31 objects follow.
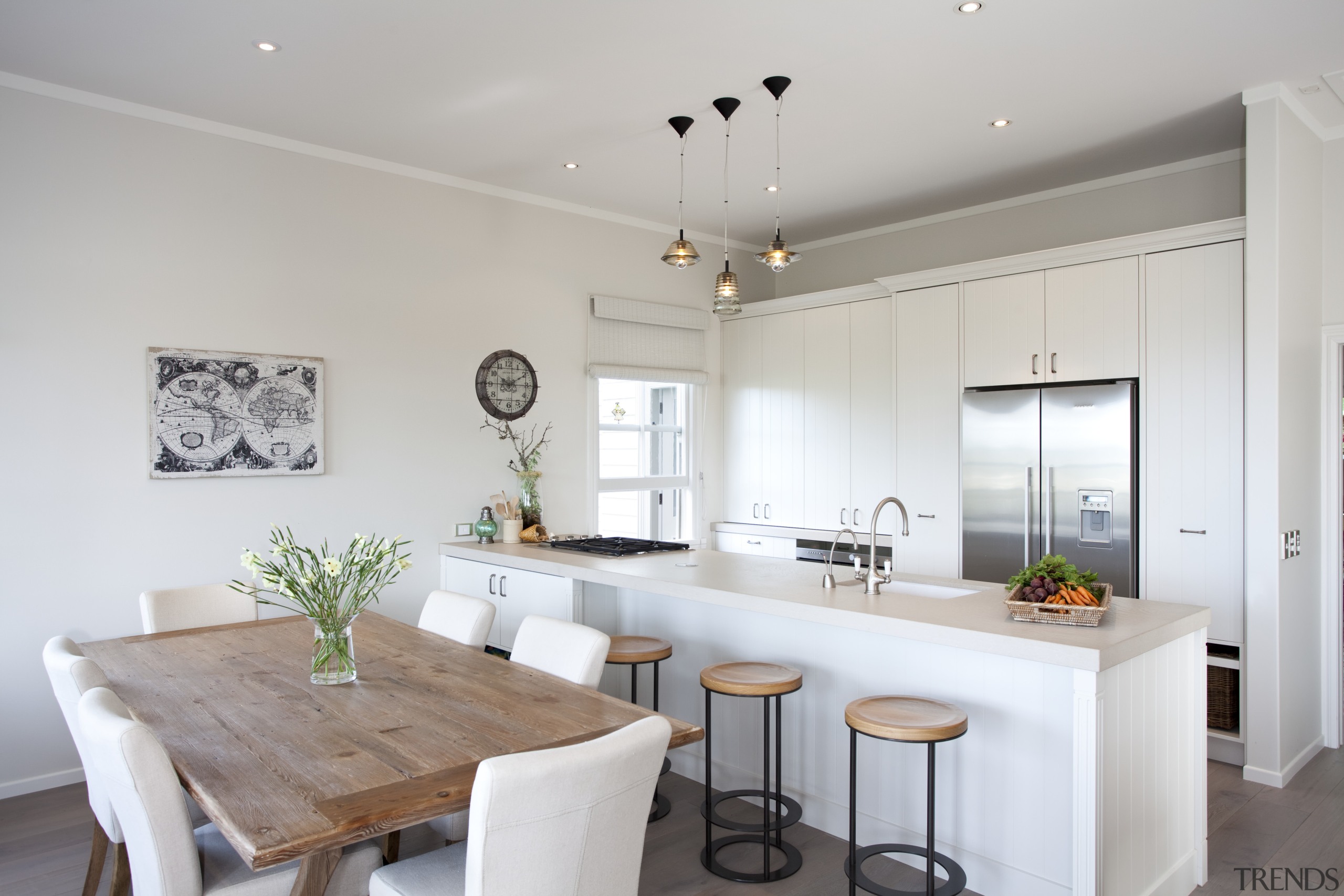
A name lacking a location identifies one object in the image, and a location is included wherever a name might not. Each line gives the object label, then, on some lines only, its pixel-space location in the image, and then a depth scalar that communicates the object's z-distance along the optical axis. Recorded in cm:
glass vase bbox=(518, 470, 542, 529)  460
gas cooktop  391
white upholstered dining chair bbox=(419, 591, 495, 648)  277
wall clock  462
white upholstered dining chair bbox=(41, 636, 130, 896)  191
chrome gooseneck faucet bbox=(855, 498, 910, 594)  280
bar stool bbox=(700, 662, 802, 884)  261
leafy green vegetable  241
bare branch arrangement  471
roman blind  514
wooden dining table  145
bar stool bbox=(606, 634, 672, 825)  305
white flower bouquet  216
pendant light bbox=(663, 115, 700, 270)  331
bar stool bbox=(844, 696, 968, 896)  219
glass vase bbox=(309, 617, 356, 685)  220
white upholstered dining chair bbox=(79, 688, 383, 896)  149
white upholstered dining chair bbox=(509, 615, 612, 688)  226
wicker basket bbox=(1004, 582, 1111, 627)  226
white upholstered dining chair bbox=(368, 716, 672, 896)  134
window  529
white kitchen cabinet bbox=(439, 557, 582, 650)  368
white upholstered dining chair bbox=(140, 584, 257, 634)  297
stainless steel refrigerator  389
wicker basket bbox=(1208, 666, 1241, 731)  369
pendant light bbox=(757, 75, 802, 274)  322
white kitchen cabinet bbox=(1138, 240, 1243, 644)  362
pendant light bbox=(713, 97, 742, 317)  341
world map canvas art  355
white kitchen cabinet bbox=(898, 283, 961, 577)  451
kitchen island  217
